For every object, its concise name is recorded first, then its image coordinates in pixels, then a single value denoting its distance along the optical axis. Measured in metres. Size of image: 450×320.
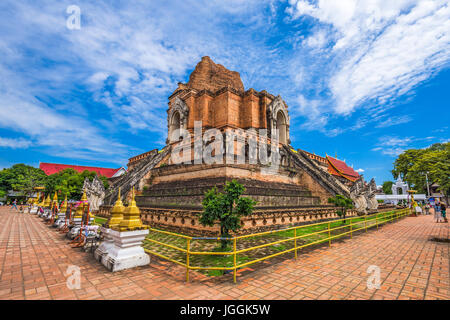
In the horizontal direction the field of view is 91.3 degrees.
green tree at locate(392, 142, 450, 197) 30.00
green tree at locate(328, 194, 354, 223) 11.15
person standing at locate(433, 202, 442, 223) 14.29
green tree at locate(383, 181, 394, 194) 63.49
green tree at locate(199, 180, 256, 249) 6.40
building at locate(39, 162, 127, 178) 45.09
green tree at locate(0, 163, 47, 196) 34.59
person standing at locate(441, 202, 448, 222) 13.81
